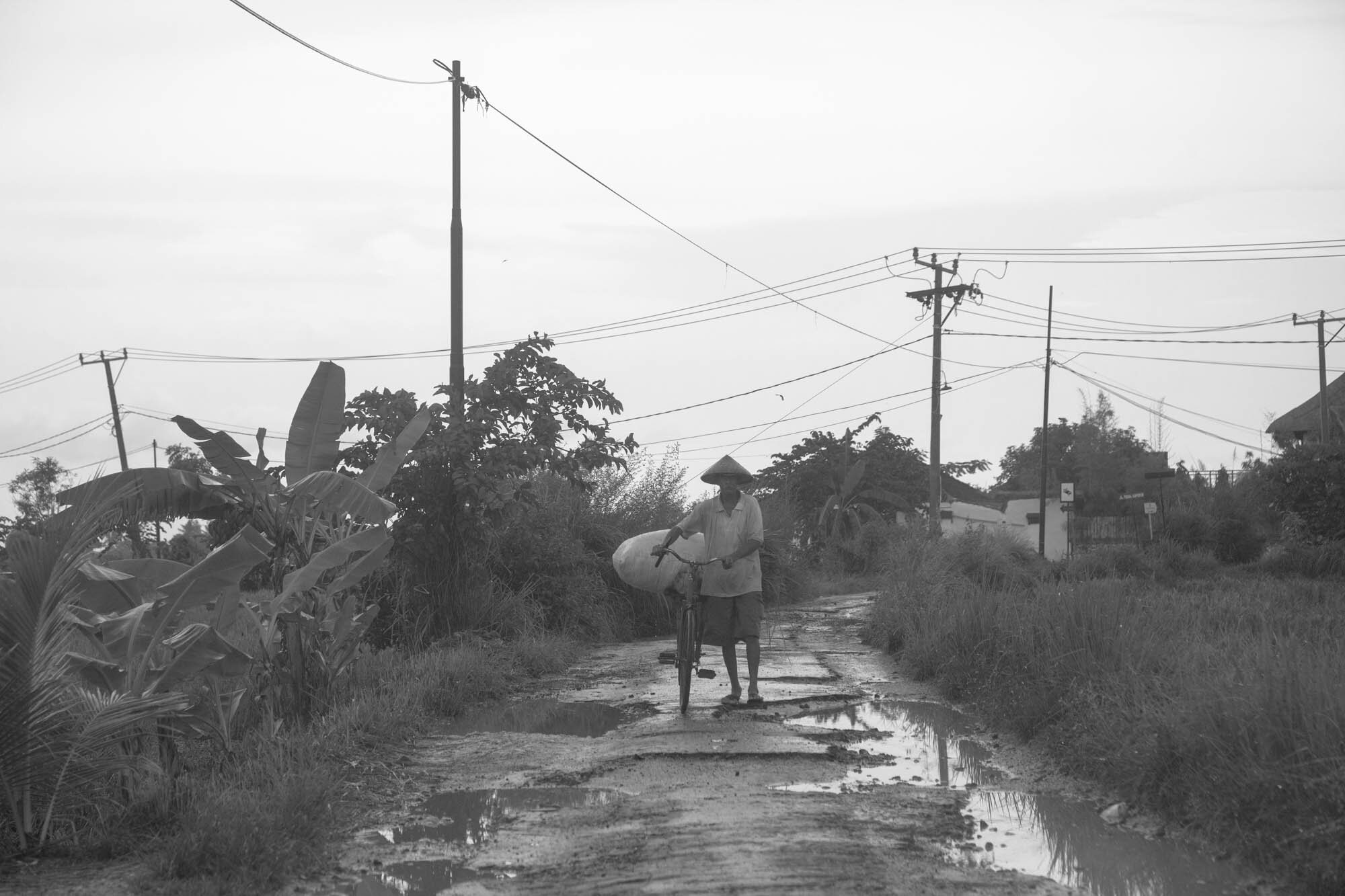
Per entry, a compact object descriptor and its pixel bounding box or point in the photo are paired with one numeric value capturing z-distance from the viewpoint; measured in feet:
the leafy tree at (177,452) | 148.02
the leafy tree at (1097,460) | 205.27
